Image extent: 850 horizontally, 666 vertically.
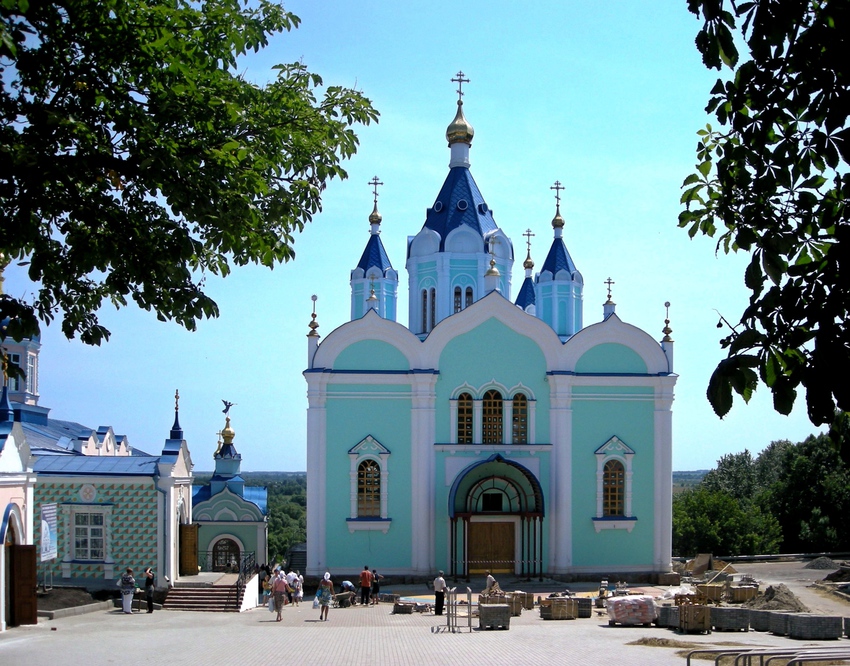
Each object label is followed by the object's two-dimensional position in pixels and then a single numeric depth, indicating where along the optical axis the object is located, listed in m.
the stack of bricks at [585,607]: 20.47
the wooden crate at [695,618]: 17.53
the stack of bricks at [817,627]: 16.38
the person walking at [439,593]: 20.72
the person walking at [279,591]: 20.39
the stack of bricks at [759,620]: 17.64
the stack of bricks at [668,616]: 18.23
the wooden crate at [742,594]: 21.59
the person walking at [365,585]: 22.72
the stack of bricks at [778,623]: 16.94
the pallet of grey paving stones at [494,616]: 18.42
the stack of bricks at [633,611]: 18.73
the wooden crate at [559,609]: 20.06
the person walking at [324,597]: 20.14
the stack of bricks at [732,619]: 17.83
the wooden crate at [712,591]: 21.58
